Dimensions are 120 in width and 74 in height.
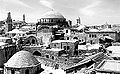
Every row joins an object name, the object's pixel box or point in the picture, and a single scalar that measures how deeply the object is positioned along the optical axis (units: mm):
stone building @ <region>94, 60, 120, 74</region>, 15362
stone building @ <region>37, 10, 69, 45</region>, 52569
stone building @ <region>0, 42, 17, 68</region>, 30844
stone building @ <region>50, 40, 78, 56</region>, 38094
